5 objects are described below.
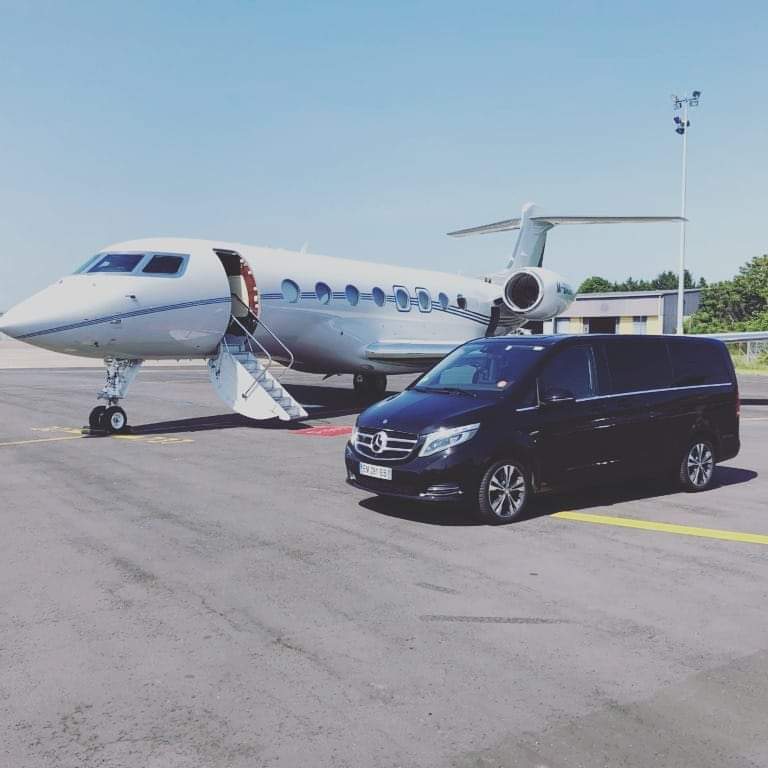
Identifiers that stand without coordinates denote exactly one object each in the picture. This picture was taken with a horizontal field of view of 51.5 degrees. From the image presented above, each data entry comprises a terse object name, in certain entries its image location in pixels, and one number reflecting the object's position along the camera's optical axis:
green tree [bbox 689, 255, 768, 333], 64.24
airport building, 66.38
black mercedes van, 7.57
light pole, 48.11
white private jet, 13.96
